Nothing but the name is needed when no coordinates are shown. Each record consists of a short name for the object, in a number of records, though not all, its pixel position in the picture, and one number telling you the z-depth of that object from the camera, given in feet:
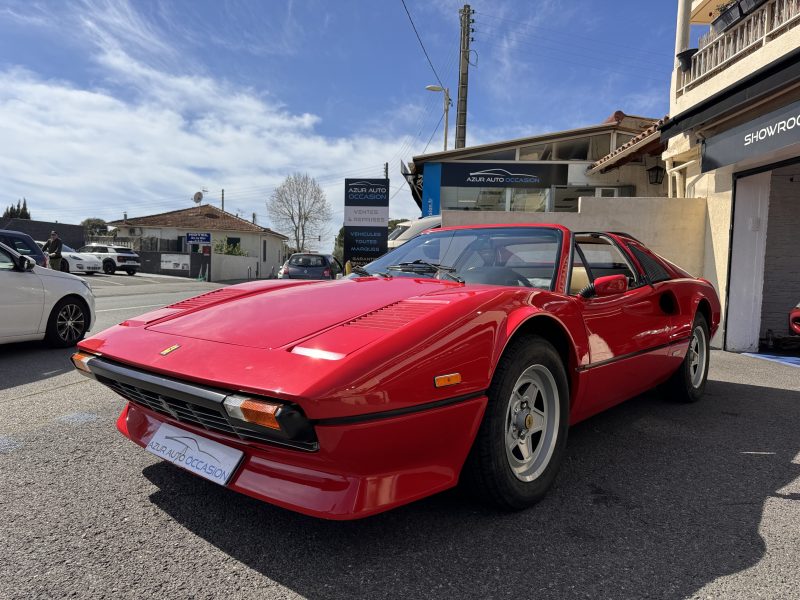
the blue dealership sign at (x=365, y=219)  47.06
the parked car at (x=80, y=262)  71.87
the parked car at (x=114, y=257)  82.79
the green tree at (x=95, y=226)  192.11
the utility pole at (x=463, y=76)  70.64
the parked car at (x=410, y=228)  41.22
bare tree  151.23
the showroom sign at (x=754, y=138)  17.54
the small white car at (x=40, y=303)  17.35
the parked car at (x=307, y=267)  44.04
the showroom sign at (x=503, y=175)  53.21
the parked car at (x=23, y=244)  35.83
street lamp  80.66
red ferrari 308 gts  5.39
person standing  44.85
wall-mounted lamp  38.80
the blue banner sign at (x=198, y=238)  103.04
